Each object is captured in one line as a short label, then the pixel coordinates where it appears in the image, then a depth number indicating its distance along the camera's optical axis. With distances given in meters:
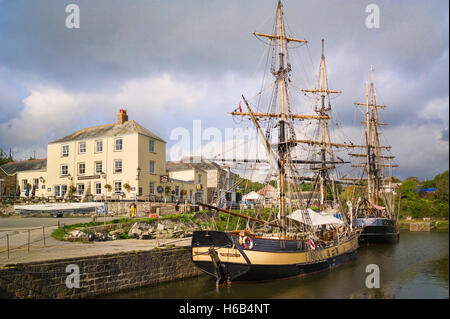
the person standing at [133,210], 29.37
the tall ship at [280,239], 18.06
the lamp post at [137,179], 34.76
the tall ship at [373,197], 40.06
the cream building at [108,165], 35.94
